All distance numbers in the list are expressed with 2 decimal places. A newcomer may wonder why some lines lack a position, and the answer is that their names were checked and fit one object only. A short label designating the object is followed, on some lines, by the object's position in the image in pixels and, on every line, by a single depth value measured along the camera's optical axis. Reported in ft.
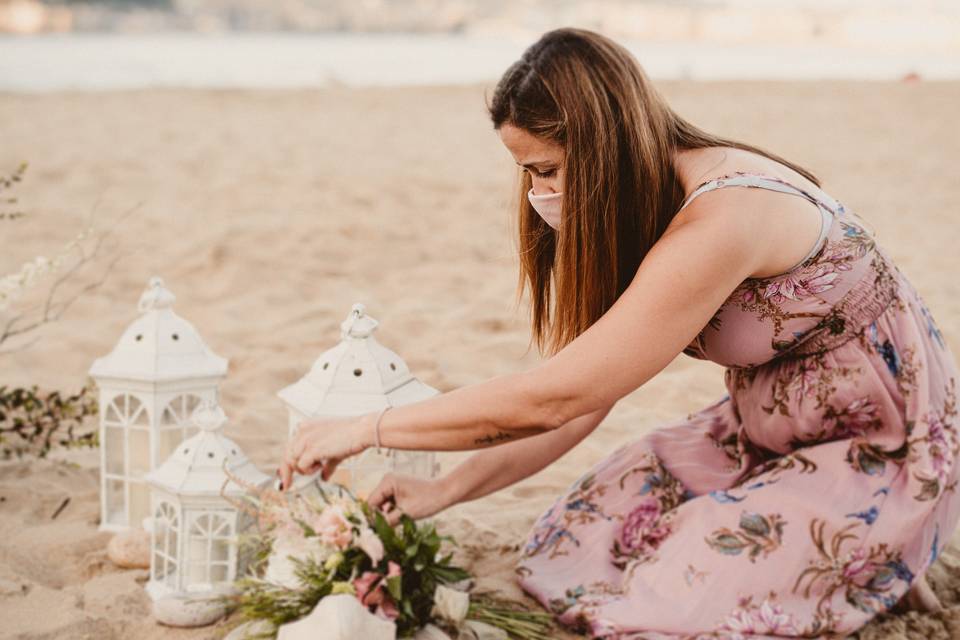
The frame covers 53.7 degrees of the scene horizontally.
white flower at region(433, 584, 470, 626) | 6.25
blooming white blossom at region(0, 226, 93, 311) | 7.91
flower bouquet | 6.06
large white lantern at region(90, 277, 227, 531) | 7.76
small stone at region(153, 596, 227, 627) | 7.02
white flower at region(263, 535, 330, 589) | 6.23
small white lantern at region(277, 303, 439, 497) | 6.95
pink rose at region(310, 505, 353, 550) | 6.01
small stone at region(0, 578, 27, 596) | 7.48
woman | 6.10
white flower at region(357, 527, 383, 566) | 6.05
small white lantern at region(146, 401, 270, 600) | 6.88
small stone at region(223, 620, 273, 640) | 6.30
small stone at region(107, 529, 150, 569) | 7.94
